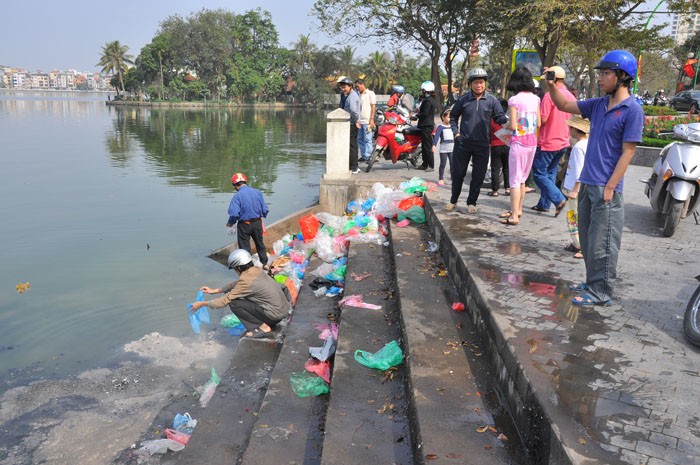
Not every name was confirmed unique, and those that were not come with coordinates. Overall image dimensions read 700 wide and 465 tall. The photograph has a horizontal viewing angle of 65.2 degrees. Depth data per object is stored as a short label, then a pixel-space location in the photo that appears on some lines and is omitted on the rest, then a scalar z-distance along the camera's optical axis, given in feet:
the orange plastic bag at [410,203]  22.89
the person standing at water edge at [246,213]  22.66
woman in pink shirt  17.87
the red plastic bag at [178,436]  12.59
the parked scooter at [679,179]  17.54
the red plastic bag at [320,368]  12.51
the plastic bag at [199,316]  16.28
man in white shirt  32.94
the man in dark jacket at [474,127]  18.98
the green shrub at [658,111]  64.06
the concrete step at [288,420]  9.81
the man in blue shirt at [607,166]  11.00
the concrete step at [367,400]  9.04
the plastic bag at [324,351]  13.11
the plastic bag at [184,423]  13.09
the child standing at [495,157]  24.18
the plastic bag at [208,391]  14.33
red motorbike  32.07
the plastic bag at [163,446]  12.39
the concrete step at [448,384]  8.26
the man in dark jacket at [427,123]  29.21
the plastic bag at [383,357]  11.51
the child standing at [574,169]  15.49
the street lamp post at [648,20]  52.87
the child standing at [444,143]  26.53
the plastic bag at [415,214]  22.31
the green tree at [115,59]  256.93
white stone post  29.71
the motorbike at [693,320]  9.91
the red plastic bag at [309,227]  26.61
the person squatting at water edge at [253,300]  16.07
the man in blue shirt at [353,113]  32.03
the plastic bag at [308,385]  11.91
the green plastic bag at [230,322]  20.15
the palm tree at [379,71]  235.61
